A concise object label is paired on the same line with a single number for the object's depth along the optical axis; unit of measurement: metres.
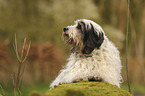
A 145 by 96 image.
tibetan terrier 3.02
